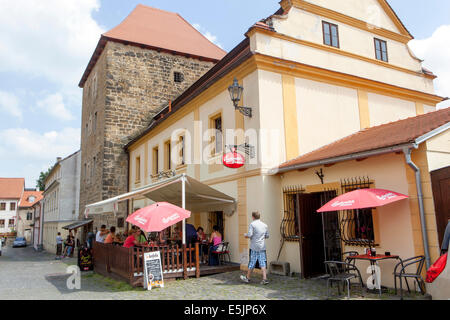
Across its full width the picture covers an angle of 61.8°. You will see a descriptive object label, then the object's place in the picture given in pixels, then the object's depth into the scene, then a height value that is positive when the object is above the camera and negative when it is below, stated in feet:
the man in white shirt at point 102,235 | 45.78 -0.41
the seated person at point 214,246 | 35.47 -1.69
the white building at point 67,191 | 96.58 +10.54
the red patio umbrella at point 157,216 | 27.63 +1.03
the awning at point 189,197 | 34.78 +3.22
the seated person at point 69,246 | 76.65 -2.72
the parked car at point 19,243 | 164.45 -3.84
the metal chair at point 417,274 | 21.61 -2.95
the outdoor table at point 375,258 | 22.67 -2.11
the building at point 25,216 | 224.51 +10.89
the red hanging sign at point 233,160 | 34.37 +6.14
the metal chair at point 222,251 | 35.39 -2.17
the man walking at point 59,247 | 83.92 -3.12
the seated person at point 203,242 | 36.76 -1.32
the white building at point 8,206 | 232.26 +17.45
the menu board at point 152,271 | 27.73 -3.02
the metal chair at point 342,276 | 21.66 -3.01
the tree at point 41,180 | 222.63 +31.27
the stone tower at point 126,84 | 70.28 +28.40
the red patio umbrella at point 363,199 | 22.41 +1.51
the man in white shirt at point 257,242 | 28.07 -1.10
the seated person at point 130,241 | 35.45 -1.00
